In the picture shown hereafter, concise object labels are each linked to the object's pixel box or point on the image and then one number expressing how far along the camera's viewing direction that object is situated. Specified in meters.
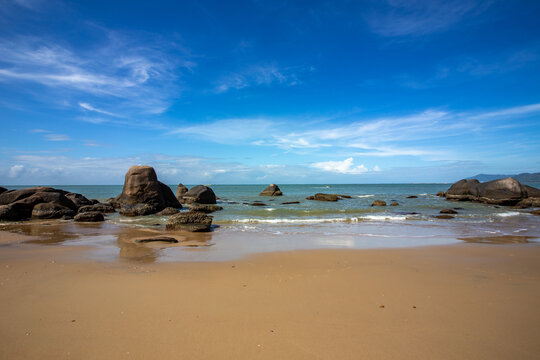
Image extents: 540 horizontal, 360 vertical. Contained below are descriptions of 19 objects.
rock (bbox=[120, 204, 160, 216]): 17.27
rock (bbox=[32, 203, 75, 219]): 15.00
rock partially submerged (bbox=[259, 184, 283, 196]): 39.16
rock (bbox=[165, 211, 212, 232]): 11.56
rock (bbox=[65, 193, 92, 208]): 19.94
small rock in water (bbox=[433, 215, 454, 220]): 16.83
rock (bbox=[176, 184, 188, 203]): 28.73
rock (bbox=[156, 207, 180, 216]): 17.73
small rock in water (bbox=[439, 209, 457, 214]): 19.59
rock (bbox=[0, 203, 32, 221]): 14.05
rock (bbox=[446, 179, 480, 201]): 30.05
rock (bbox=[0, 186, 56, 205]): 15.72
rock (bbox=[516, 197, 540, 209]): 23.84
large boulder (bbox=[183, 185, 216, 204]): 26.52
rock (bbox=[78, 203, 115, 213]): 16.43
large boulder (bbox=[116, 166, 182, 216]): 18.62
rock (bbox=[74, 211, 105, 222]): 14.38
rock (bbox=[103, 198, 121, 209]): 20.81
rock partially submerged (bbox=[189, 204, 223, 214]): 19.80
